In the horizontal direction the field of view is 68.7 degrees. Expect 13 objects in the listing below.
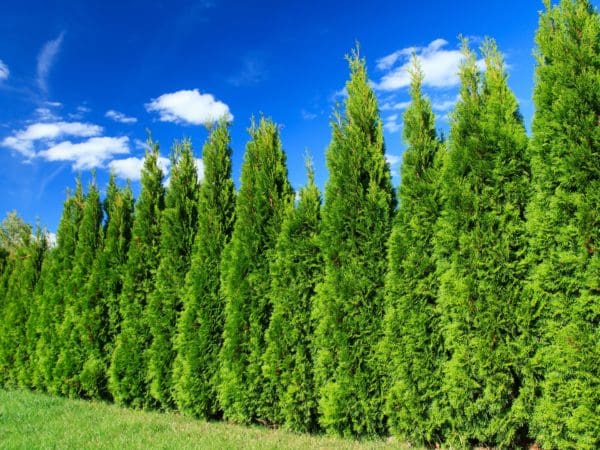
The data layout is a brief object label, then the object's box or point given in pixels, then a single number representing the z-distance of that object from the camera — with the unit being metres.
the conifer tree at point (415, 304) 5.70
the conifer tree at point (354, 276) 6.17
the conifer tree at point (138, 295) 8.89
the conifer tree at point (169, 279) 8.42
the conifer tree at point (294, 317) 6.71
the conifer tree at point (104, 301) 9.78
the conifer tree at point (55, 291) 10.98
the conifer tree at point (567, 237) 4.68
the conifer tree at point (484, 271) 5.21
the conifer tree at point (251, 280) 7.22
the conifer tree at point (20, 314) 12.29
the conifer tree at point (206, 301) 7.78
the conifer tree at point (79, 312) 10.15
